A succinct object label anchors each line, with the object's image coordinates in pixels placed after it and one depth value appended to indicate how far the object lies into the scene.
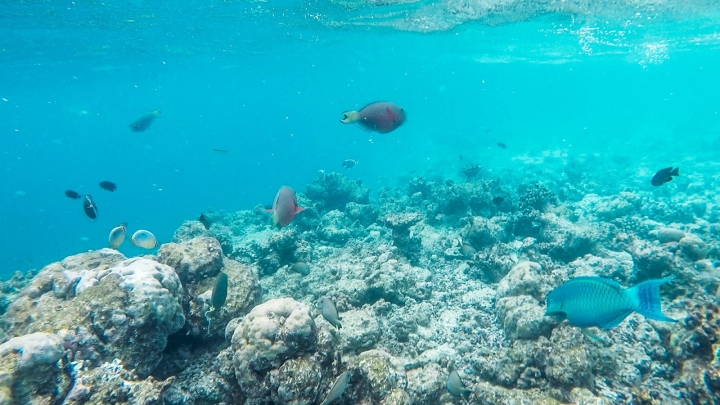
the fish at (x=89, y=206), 7.39
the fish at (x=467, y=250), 8.45
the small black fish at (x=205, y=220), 8.51
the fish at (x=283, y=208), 3.97
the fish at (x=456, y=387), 4.15
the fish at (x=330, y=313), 4.79
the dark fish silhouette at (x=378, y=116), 4.09
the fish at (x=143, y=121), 11.07
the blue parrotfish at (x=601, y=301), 2.75
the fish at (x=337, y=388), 3.23
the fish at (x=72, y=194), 9.07
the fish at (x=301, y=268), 8.54
